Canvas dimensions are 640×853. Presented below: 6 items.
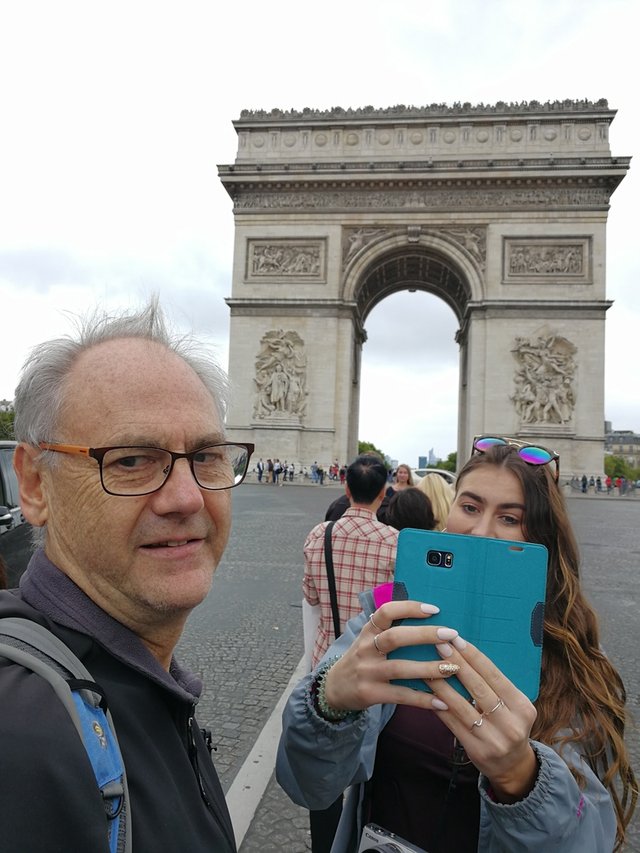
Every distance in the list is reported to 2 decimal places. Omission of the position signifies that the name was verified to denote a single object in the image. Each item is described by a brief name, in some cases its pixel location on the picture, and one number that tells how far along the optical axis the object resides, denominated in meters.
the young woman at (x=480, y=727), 0.94
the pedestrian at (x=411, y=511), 3.50
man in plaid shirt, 2.71
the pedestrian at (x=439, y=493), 3.62
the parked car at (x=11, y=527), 4.11
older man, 0.92
